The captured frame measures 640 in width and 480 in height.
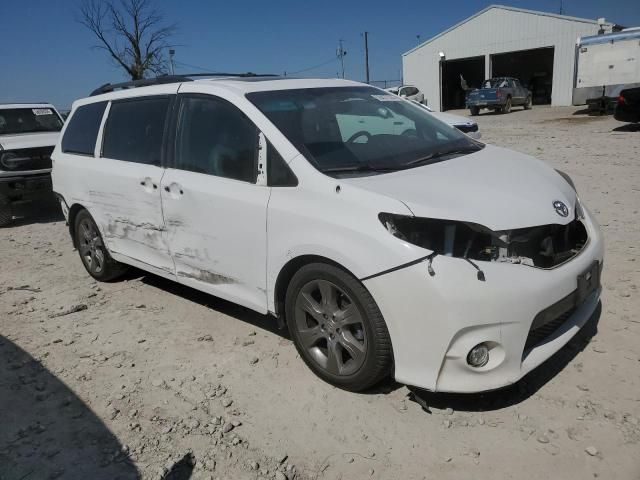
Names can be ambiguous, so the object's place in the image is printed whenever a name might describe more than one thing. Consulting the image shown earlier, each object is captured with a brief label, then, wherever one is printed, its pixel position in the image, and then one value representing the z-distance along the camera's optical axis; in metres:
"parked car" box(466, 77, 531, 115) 26.02
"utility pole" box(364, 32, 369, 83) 53.12
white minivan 2.53
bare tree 28.89
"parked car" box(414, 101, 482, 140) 8.80
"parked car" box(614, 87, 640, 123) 13.54
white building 28.42
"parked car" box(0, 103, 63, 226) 8.09
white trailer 18.44
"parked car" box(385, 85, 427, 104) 23.20
